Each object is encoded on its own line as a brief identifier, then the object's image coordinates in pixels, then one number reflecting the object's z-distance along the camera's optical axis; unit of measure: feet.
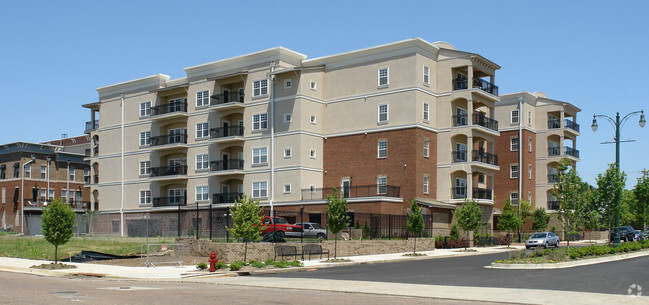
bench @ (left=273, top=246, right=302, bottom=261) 110.69
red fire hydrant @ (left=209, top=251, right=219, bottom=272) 90.89
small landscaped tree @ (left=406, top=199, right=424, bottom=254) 143.02
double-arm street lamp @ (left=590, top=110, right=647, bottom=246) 125.39
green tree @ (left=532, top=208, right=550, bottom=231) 219.61
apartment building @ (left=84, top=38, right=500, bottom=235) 181.88
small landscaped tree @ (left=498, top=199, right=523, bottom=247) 185.06
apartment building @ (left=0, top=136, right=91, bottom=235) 263.29
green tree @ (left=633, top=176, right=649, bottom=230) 160.35
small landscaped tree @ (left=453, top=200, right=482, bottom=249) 159.02
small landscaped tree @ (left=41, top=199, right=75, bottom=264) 104.42
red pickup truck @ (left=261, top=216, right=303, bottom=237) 153.17
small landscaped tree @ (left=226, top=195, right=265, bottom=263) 102.89
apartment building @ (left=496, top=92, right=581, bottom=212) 239.50
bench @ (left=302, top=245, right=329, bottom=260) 117.39
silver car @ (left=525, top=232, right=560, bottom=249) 163.43
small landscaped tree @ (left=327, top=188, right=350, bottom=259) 122.93
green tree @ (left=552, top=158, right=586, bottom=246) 122.31
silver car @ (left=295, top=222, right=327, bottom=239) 157.17
